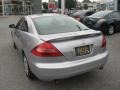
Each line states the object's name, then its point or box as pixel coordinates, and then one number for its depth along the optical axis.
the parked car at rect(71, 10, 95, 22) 7.69
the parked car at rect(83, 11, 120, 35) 5.49
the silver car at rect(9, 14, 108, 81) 1.87
